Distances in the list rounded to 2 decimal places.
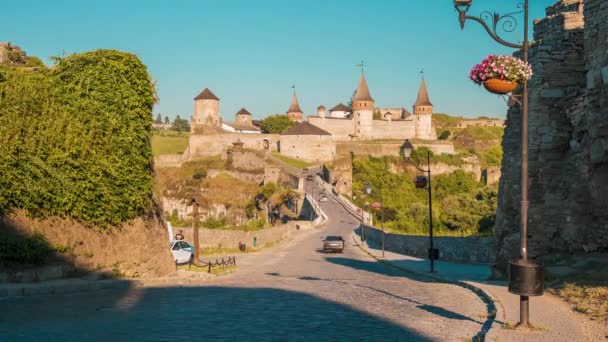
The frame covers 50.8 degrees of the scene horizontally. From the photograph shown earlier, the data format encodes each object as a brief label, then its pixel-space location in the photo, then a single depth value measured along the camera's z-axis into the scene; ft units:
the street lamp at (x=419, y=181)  72.84
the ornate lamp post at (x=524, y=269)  30.96
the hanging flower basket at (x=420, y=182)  86.99
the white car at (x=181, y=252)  87.71
